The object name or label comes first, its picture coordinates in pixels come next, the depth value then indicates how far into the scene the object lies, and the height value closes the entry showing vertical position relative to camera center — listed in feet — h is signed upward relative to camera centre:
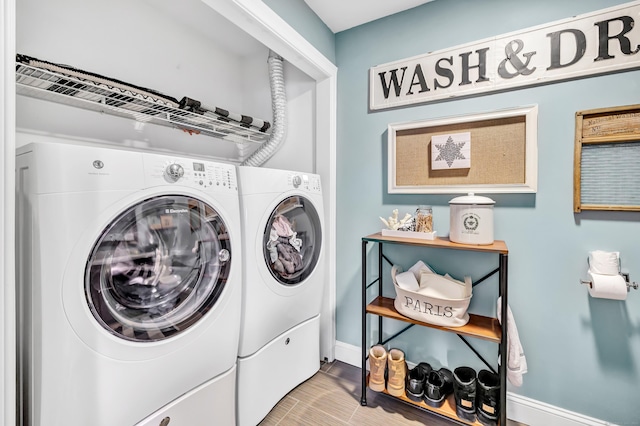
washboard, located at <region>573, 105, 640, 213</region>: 3.93 +0.76
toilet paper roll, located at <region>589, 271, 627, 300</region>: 3.72 -1.03
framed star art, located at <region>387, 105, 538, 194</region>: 4.54 +1.04
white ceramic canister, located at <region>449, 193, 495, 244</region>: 4.22 -0.12
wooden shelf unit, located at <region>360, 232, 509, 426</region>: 3.99 -1.85
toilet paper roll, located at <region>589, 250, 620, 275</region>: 3.91 -0.74
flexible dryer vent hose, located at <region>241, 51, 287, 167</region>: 6.35 +2.36
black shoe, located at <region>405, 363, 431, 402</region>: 4.77 -3.06
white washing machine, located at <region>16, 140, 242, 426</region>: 2.47 -0.83
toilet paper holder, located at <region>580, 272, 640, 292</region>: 3.90 -1.03
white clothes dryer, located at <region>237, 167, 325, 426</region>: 4.24 -1.28
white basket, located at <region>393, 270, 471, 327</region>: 4.36 -1.60
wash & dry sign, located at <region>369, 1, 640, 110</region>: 3.99 +2.53
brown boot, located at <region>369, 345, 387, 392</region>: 4.98 -2.91
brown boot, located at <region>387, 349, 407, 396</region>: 4.89 -2.94
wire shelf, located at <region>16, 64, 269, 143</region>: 3.58 +1.72
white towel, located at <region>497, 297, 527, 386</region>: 4.19 -2.21
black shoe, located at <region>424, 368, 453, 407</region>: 4.62 -3.03
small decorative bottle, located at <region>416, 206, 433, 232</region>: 4.91 -0.16
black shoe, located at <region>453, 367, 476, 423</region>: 4.33 -2.99
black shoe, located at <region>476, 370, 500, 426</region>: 4.22 -3.00
